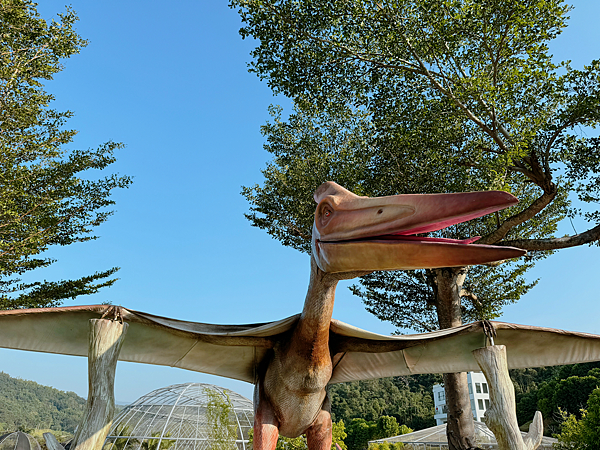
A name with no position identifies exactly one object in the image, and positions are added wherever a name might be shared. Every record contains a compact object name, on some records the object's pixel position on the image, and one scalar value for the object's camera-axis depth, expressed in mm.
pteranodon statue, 2029
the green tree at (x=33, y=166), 11141
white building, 49531
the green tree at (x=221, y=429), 10984
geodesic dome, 17766
